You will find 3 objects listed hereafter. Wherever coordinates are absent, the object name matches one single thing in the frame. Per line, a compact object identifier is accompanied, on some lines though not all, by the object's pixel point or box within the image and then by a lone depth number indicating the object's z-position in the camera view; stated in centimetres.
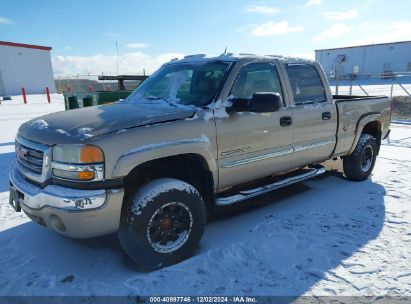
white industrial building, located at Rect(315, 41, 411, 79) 4188
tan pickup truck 273
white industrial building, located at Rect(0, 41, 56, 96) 2880
